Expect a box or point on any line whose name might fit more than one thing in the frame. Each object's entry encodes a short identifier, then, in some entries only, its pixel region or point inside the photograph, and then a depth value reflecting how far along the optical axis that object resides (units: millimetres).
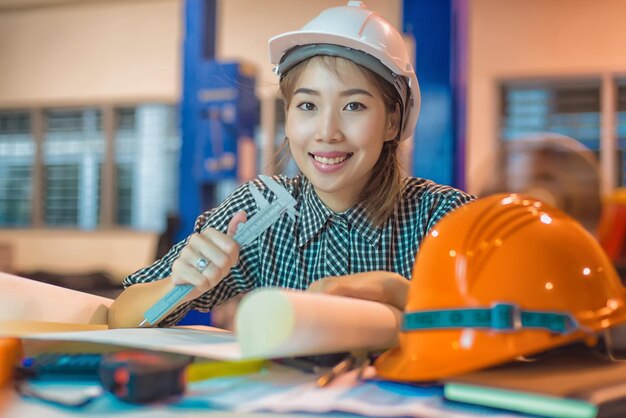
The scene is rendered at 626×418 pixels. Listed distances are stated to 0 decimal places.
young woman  741
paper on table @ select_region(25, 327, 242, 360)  522
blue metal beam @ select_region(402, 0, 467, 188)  1770
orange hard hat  520
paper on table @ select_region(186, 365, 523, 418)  469
